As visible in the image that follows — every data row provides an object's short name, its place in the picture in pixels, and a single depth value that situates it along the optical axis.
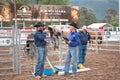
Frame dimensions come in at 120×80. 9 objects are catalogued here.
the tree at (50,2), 53.80
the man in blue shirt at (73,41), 8.45
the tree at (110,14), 104.19
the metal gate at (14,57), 9.26
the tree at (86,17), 93.75
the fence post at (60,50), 10.50
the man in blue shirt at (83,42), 10.85
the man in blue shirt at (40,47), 8.41
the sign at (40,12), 34.25
